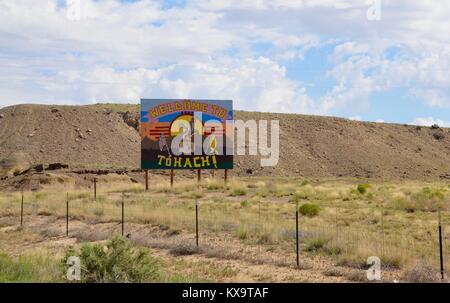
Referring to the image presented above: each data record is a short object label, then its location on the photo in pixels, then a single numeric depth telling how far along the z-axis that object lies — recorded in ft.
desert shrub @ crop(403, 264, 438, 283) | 49.65
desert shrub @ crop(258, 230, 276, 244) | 71.20
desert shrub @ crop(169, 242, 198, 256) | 67.05
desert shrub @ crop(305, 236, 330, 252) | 66.08
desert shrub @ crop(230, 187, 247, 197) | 149.19
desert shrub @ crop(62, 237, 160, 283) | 46.65
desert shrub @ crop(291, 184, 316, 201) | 137.43
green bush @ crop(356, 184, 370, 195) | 144.56
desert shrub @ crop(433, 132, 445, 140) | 368.07
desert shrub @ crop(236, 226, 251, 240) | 74.85
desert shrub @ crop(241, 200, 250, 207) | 117.60
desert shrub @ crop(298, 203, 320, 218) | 99.86
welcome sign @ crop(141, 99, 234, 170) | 156.35
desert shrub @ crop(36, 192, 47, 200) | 134.51
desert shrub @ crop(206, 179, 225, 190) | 163.73
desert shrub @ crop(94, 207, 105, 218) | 98.58
